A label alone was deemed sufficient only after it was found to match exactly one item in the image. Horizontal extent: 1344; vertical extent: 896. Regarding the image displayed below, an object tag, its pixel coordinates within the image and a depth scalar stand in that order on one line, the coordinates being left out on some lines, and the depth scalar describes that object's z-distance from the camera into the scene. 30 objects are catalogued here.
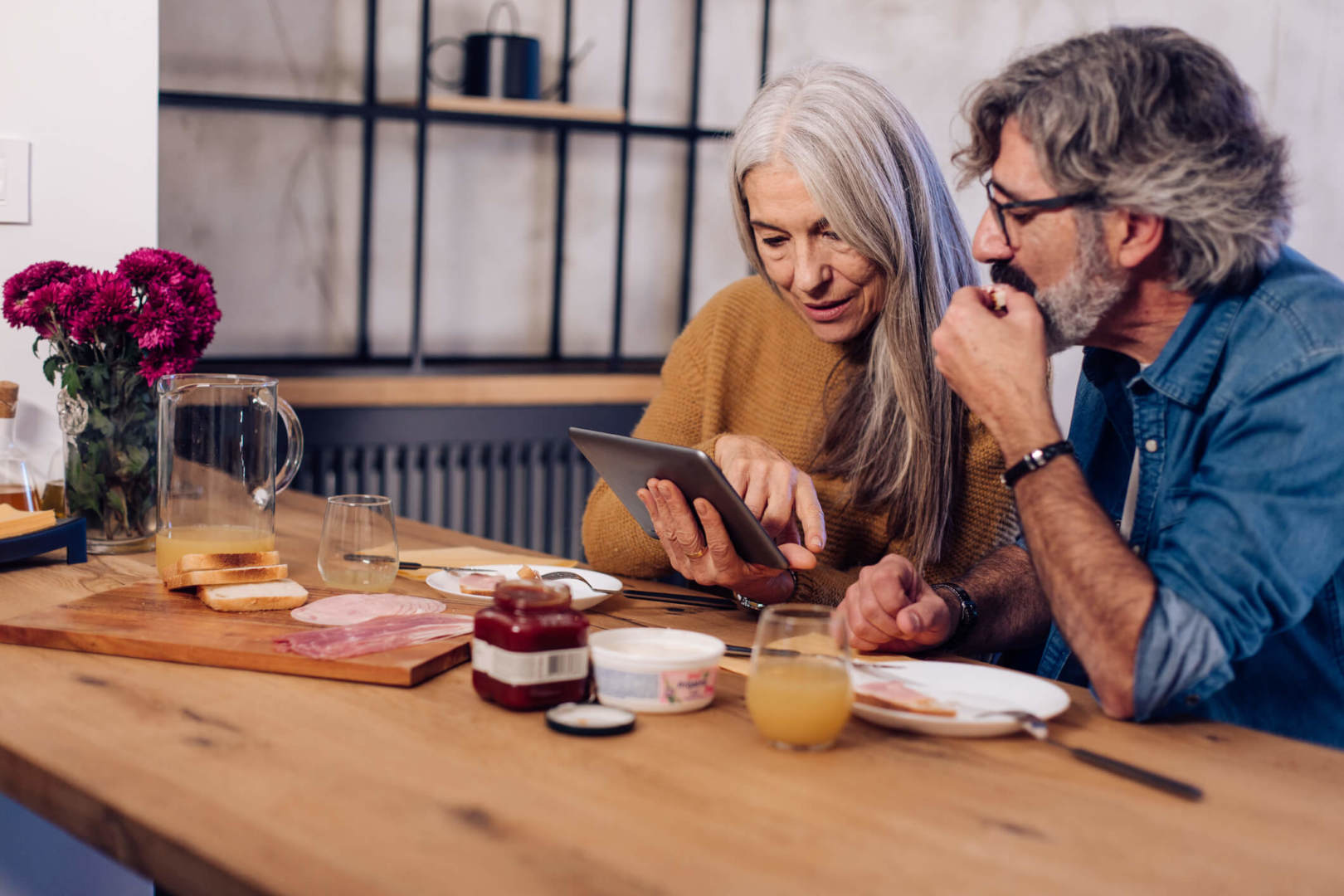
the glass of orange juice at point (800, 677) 0.97
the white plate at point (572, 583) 1.40
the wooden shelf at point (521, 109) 3.40
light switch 1.81
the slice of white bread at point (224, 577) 1.35
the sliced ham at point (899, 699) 1.06
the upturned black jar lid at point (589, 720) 1.00
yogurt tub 1.05
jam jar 1.03
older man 1.12
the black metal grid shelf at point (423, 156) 3.29
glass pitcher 1.41
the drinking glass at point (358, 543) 1.37
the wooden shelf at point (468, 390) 3.25
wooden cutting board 1.13
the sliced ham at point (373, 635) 1.16
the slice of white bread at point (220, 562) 1.36
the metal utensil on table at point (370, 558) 1.39
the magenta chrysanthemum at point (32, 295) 1.60
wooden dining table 0.78
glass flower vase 1.60
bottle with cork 1.56
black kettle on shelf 3.45
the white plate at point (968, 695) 1.03
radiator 3.36
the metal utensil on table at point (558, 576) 1.49
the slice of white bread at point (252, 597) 1.31
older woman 1.64
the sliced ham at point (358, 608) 1.28
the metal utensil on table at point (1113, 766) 0.94
